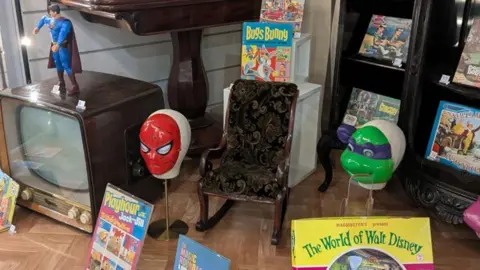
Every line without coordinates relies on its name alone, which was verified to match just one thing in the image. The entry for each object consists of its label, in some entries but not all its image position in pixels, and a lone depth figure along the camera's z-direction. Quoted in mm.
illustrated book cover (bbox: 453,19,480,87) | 2459
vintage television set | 2449
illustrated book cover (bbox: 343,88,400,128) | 2904
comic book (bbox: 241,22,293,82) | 2889
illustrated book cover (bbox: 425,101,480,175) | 2512
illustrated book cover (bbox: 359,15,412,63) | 2805
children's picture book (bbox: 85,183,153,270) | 2117
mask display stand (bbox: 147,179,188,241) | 2604
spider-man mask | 2354
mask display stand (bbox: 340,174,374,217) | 2305
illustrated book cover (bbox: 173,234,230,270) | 1775
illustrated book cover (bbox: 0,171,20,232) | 2646
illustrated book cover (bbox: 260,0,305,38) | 2949
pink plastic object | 2215
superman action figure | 2471
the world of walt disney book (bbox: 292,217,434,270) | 1754
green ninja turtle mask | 2301
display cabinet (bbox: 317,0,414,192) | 2869
